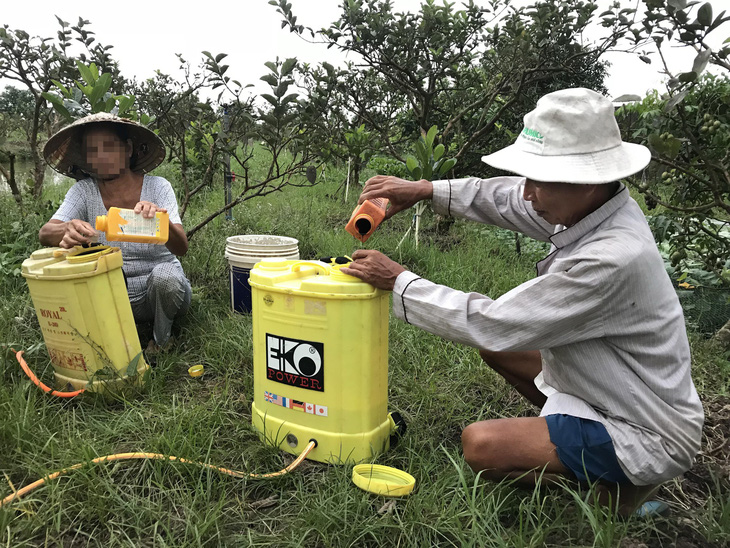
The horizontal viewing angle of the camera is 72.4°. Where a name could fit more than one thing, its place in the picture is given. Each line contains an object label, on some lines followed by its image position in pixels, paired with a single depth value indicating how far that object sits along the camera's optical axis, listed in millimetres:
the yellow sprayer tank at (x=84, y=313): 1970
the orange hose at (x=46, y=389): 2023
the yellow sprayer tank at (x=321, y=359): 1636
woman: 2338
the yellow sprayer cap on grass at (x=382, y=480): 1557
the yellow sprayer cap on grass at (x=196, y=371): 2342
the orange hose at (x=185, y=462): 1599
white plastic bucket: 2897
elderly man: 1354
